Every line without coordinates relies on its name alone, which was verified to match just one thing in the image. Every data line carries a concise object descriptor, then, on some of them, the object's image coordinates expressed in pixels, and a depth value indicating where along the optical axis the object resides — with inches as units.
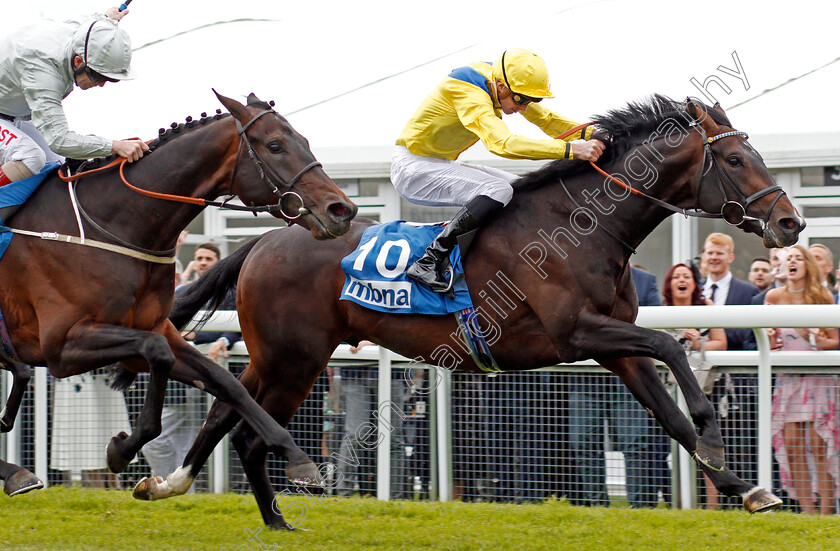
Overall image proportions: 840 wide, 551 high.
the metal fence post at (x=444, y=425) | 485.7
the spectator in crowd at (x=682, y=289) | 510.3
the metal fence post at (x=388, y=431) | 489.4
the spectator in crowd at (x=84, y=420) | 521.3
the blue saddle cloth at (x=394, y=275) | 391.9
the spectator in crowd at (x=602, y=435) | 458.0
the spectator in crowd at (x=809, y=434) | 430.0
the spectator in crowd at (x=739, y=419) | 442.3
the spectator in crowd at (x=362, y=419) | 493.0
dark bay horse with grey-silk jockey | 343.0
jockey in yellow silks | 378.9
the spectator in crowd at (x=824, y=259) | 539.5
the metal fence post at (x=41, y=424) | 522.6
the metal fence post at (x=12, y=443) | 527.2
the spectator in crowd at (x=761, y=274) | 551.8
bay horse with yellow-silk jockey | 359.6
